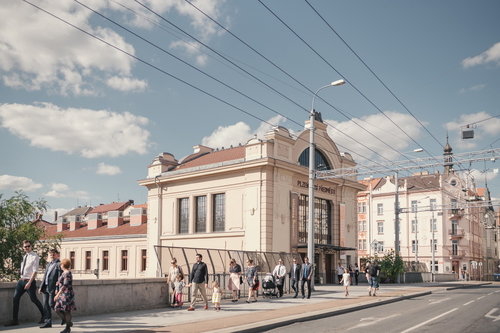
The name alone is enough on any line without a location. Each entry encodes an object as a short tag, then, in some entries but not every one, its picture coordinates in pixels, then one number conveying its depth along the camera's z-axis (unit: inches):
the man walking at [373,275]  887.7
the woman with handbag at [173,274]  668.7
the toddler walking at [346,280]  894.4
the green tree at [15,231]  714.2
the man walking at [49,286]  455.6
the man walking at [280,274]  848.9
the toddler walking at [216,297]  641.5
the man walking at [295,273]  855.1
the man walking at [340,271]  1449.3
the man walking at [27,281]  457.8
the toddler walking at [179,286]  658.8
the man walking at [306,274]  829.2
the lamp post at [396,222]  1491.1
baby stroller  835.4
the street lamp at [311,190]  956.0
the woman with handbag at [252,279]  775.1
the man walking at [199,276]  666.8
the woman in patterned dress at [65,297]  420.2
